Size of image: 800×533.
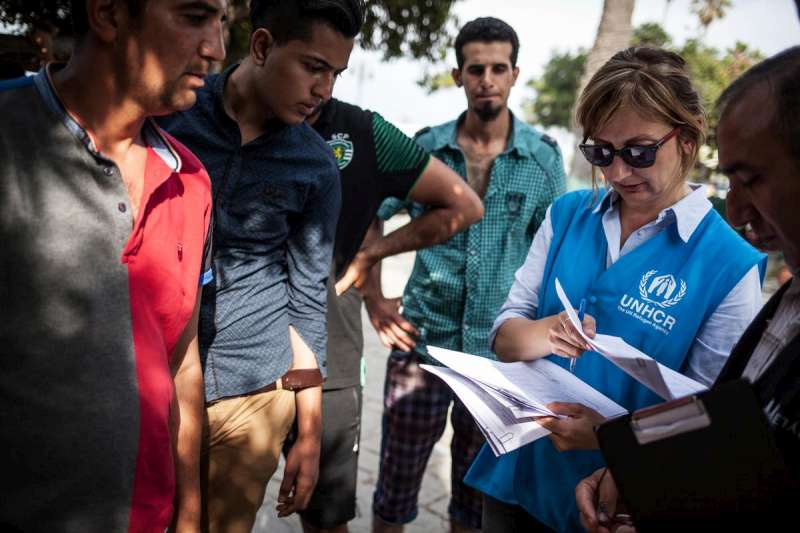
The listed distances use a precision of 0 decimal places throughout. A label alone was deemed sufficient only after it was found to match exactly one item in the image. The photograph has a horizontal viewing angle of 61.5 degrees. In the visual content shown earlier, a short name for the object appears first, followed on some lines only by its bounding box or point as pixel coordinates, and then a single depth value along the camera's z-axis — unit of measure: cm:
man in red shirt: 129
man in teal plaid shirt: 348
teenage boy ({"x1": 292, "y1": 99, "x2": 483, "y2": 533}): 280
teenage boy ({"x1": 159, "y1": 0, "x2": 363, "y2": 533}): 212
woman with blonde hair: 174
